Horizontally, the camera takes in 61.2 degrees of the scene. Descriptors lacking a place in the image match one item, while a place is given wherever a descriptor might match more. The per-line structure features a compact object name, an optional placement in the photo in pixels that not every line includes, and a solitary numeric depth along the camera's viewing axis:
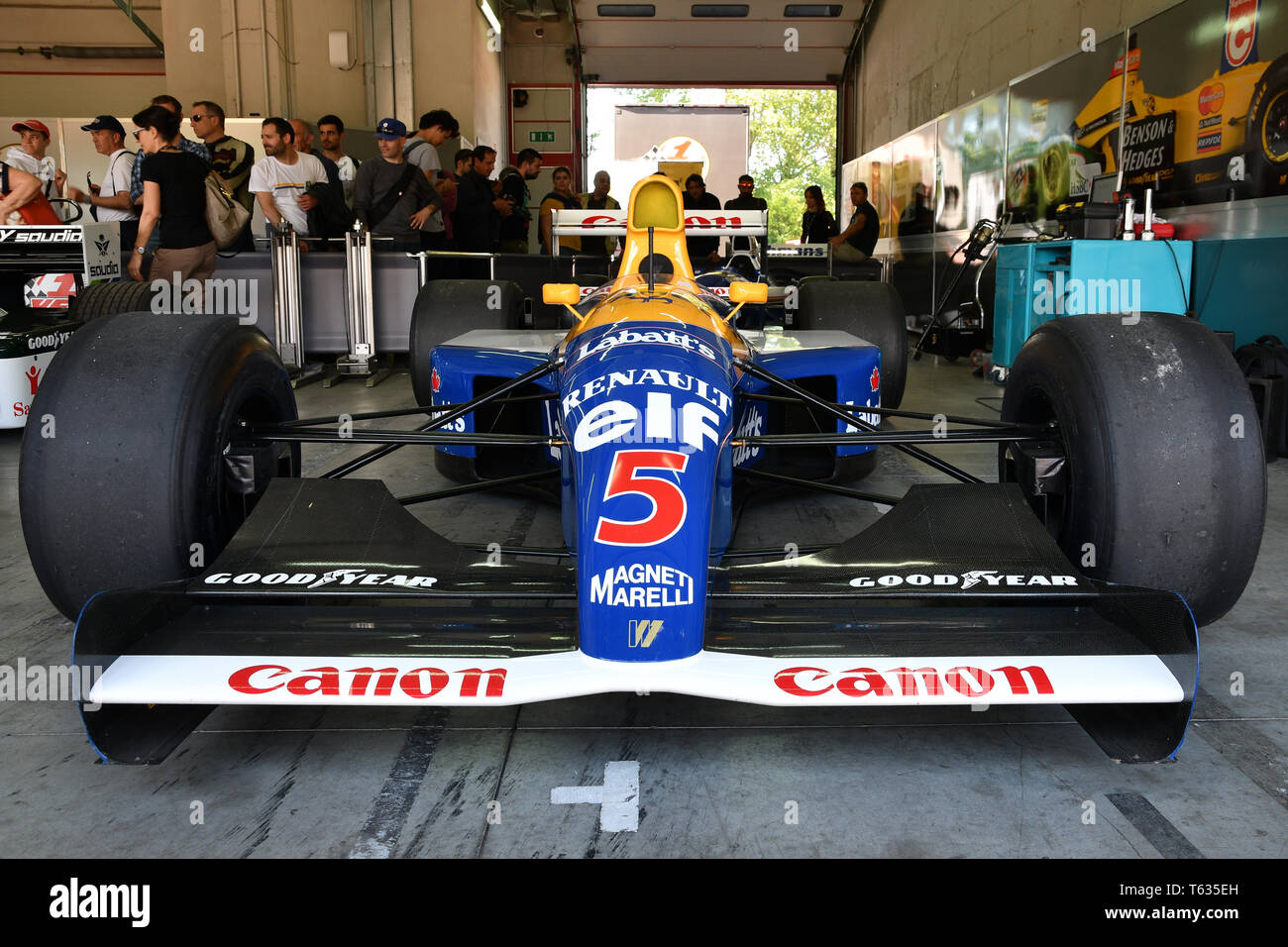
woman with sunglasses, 6.26
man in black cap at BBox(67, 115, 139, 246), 7.37
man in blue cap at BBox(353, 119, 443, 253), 8.55
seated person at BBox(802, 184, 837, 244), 13.49
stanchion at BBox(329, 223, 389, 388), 8.37
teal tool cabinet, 7.00
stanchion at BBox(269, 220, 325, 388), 8.36
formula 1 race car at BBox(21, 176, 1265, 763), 1.95
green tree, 21.80
